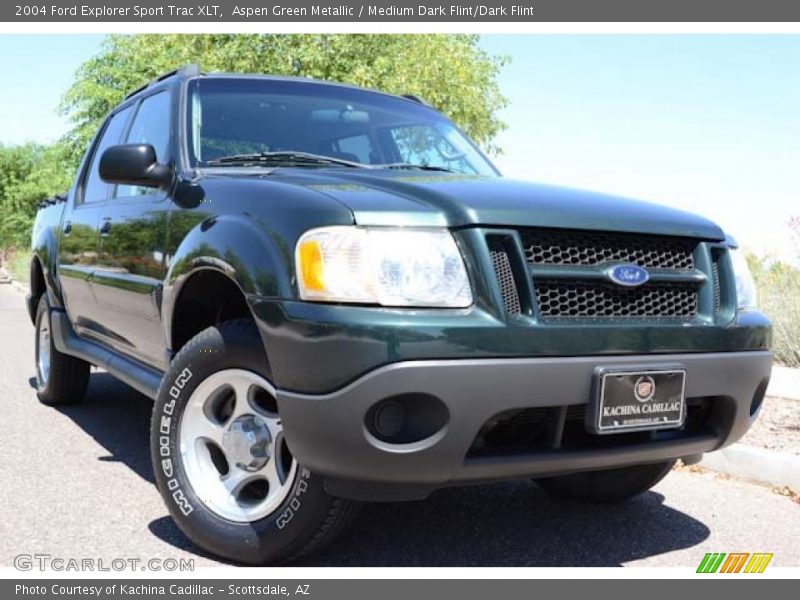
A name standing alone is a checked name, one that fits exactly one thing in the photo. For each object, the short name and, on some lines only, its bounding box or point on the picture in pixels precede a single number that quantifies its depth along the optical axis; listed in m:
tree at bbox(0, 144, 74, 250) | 34.00
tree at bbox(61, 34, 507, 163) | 17.53
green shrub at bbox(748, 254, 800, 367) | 8.19
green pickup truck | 2.66
